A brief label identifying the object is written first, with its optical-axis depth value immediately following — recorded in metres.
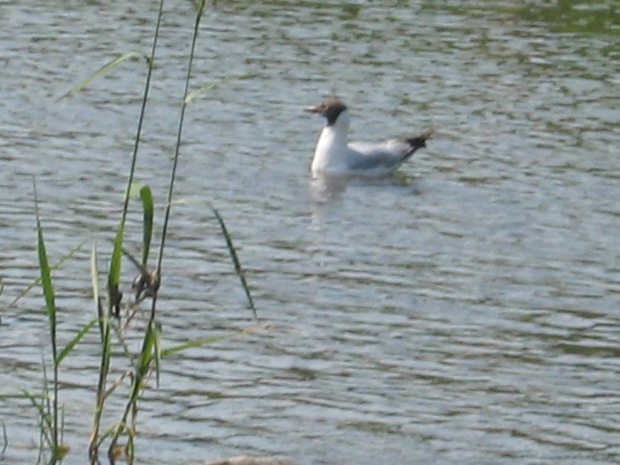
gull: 32.50
